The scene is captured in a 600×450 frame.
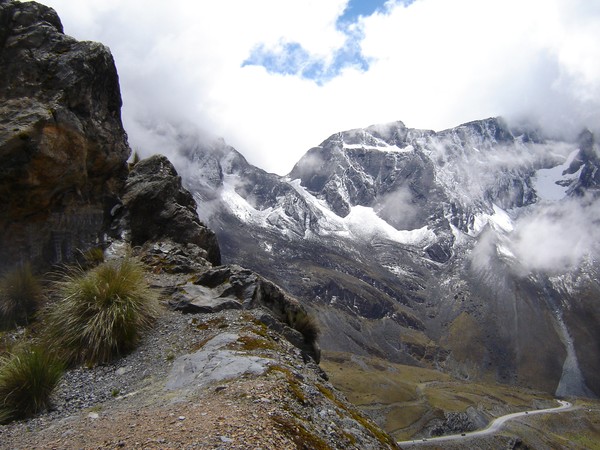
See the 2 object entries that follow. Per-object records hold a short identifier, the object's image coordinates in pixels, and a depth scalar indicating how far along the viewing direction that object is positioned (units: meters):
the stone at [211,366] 12.44
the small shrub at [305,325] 23.56
